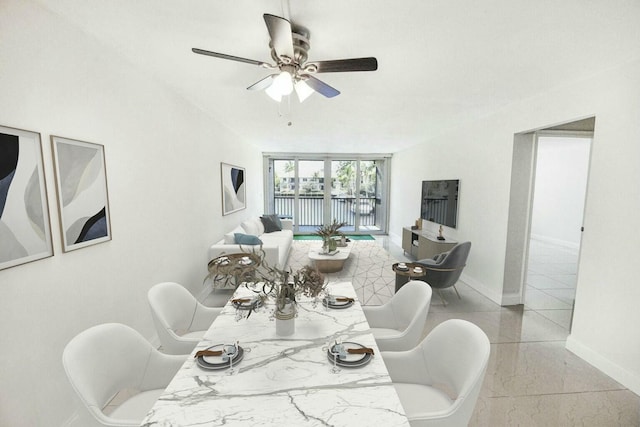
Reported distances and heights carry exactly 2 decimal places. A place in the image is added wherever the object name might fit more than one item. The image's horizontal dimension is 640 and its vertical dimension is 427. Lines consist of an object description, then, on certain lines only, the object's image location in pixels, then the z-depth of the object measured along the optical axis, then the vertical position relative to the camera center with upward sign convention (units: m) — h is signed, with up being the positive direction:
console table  4.32 -0.98
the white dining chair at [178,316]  1.69 -0.92
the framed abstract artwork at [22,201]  1.29 -0.08
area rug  3.87 -1.46
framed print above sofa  4.48 -0.03
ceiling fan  1.49 +0.76
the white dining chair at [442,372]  1.13 -0.94
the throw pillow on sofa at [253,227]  4.92 -0.76
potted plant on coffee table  4.75 -0.90
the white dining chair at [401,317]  1.75 -0.94
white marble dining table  0.94 -0.80
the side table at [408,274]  3.18 -1.01
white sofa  3.66 -0.89
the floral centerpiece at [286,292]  1.43 -0.57
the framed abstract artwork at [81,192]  1.61 -0.04
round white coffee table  4.52 -1.22
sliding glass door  7.97 -0.06
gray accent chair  3.28 -0.98
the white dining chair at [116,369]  1.11 -0.89
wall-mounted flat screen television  4.40 -0.23
